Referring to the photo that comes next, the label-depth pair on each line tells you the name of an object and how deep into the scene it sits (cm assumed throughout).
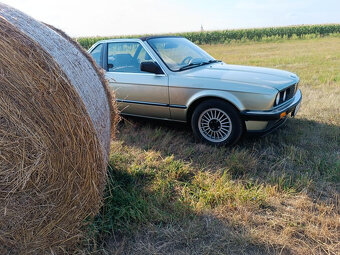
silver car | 388
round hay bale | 221
